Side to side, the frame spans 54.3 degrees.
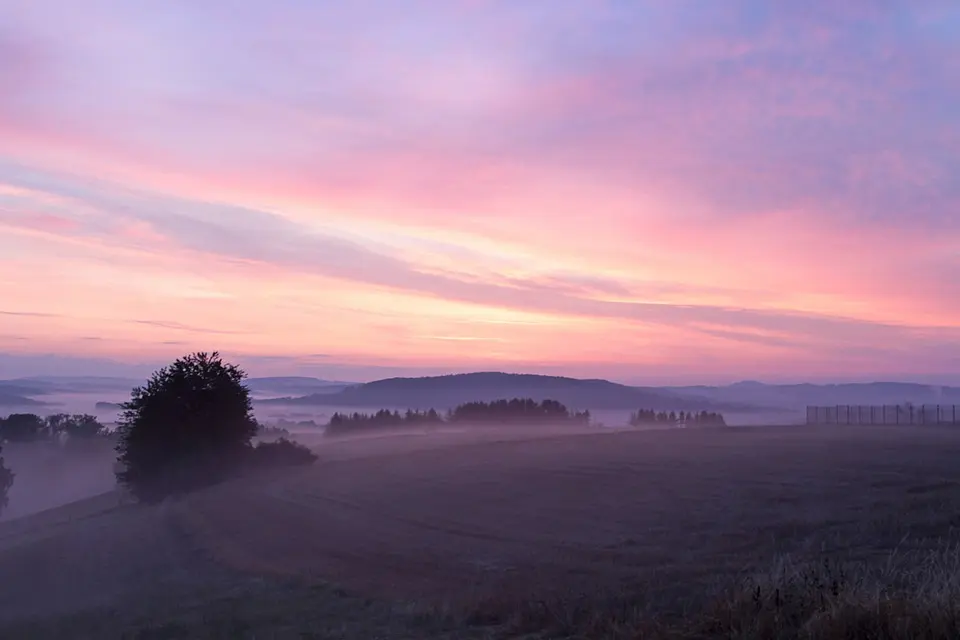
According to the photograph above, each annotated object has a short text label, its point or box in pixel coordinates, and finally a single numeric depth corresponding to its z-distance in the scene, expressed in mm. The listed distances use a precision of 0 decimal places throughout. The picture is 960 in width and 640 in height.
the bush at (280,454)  65625
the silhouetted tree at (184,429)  58781
